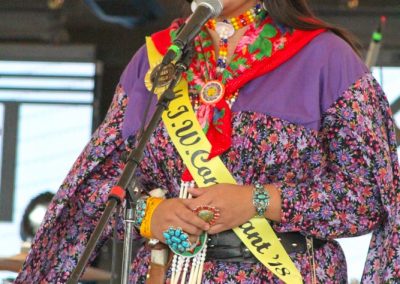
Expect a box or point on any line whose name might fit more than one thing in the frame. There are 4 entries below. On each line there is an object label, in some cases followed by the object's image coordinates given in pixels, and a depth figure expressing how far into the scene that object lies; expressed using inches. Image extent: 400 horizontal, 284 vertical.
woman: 210.4
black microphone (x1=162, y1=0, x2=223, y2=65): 192.2
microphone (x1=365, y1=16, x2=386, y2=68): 404.2
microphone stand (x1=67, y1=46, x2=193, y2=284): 174.2
